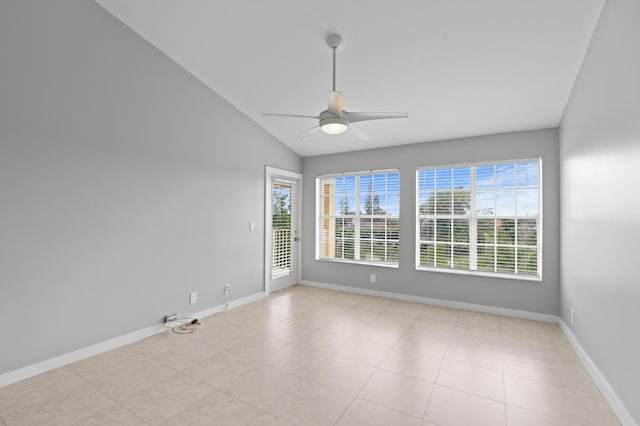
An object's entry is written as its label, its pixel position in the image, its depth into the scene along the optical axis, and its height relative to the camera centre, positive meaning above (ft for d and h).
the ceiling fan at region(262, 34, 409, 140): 8.38 +2.96
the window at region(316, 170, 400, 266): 16.80 +0.09
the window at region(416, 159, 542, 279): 13.39 +0.05
